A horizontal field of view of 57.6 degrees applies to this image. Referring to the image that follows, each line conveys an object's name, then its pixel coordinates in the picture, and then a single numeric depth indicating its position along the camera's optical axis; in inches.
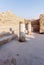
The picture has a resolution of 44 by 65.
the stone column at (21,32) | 133.0
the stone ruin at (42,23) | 234.1
